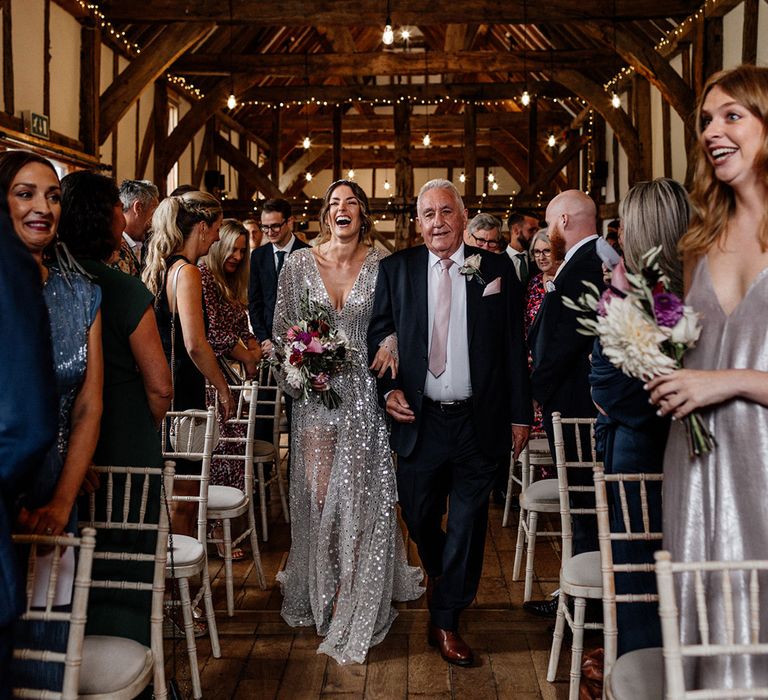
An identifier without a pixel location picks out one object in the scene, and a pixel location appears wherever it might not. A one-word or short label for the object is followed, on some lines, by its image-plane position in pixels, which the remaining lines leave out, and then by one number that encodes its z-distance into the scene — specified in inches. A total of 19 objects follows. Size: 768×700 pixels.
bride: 149.3
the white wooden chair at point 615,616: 79.2
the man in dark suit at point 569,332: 138.9
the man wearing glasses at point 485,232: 243.3
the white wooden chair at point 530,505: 155.0
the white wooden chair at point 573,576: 116.0
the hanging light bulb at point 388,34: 381.1
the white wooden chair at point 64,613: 70.3
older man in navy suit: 135.6
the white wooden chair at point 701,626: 60.2
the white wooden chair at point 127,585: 81.6
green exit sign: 336.8
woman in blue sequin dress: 84.4
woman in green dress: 103.0
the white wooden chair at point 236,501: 150.6
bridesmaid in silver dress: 73.1
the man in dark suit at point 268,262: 245.1
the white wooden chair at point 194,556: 120.8
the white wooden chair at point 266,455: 198.1
